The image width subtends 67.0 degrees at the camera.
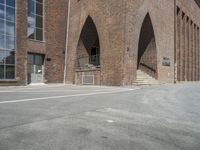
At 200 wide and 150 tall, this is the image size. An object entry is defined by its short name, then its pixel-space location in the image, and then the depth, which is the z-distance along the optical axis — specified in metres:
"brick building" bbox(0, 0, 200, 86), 13.03
